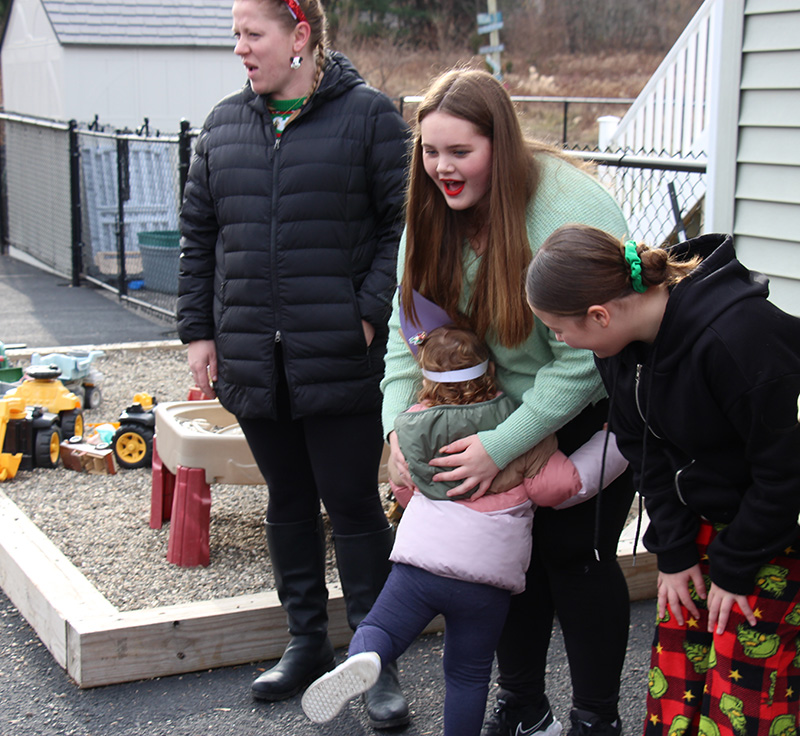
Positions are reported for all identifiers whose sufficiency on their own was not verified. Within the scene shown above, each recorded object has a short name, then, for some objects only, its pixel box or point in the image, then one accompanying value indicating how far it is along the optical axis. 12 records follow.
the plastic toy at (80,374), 5.48
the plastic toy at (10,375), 5.47
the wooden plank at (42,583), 3.06
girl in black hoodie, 1.76
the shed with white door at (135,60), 12.97
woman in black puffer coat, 2.68
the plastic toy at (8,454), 4.52
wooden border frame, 2.94
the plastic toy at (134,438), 4.66
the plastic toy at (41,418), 4.60
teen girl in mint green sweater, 2.13
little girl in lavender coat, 2.24
